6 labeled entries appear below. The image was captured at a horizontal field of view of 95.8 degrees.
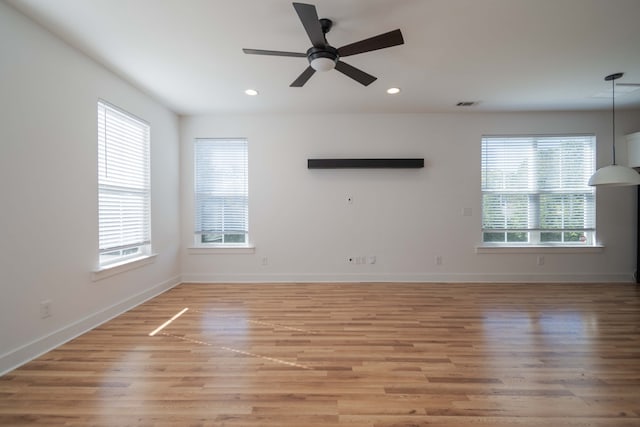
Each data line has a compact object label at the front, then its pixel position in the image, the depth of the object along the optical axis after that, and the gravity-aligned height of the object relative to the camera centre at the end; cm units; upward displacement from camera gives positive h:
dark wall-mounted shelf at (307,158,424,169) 462 +79
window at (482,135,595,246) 462 +36
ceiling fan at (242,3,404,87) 186 +123
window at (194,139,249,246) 476 +43
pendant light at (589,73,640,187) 327 +40
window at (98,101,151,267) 313 +34
